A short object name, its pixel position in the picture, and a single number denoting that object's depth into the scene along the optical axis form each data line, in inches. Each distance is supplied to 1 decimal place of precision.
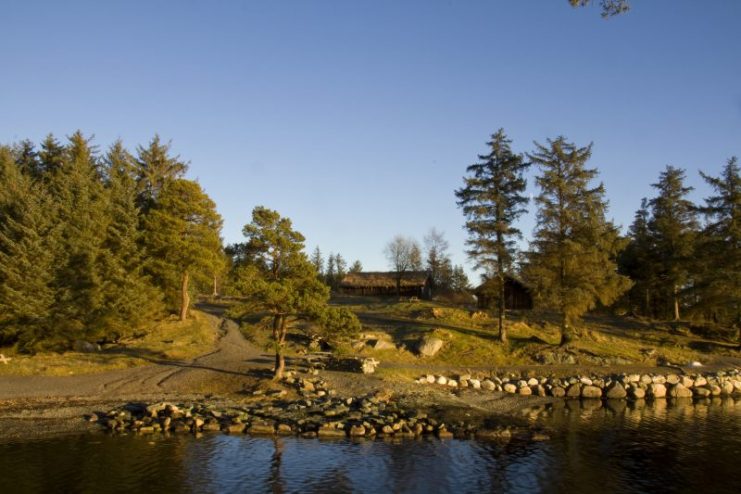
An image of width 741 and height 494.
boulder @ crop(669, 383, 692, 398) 1371.8
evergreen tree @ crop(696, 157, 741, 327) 1763.0
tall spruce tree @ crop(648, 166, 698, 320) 2193.7
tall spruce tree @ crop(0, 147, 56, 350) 1433.3
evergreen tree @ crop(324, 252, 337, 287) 4675.2
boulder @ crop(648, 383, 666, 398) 1358.3
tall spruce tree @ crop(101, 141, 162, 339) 1568.7
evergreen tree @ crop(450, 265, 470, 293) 4258.4
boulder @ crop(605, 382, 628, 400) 1346.0
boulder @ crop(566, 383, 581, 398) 1342.3
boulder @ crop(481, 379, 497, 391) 1355.8
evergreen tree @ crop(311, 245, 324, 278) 4618.9
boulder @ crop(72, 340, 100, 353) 1555.1
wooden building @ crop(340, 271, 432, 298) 3048.7
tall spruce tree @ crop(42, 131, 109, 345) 1502.2
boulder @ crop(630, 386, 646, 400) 1344.7
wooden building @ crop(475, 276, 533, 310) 2409.0
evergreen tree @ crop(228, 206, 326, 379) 1125.7
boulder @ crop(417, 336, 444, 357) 1593.3
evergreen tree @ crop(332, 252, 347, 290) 4923.5
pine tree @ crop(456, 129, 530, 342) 1678.2
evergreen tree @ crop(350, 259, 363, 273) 5082.7
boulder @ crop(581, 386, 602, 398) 1344.5
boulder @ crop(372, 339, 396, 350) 1614.2
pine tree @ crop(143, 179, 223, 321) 1768.0
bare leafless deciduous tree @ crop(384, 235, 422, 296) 3460.9
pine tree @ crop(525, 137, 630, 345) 1574.8
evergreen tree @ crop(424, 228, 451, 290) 3818.9
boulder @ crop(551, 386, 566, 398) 1342.2
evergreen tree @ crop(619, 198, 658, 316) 2345.0
